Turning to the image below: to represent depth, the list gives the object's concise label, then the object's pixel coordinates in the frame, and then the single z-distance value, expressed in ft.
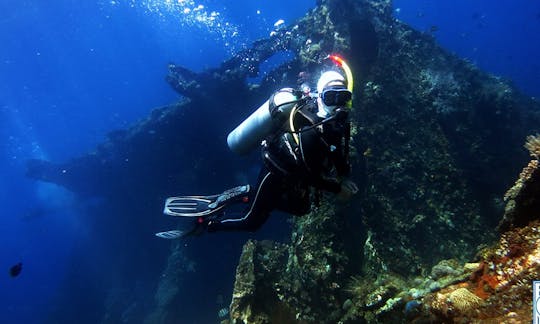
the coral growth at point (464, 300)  11.60
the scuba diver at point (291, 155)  11.99
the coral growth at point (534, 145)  14.06
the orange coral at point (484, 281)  12.06
